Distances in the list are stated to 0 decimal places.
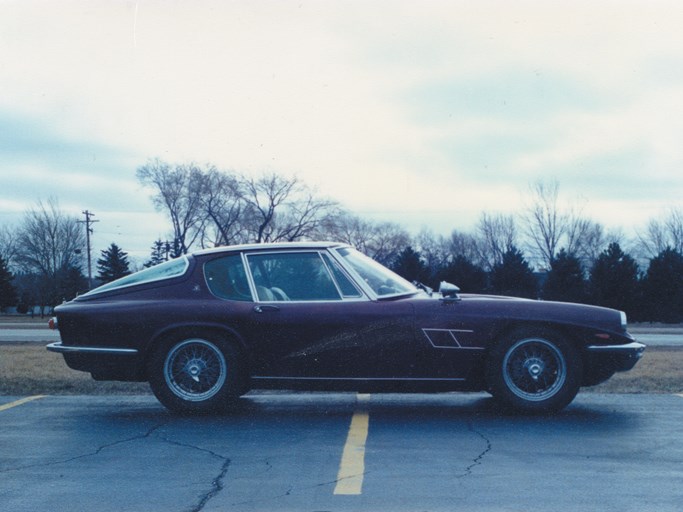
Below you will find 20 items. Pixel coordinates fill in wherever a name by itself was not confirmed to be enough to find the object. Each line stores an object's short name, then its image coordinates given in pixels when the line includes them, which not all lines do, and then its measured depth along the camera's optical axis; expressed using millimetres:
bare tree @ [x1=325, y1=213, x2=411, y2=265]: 75025
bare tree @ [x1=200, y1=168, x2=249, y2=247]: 54312
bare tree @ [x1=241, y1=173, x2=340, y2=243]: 56219
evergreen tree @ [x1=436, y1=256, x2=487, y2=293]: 52031
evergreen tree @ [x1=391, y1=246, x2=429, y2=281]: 54688
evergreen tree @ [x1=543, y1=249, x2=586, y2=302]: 49625
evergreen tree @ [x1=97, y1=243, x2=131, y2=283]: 58312
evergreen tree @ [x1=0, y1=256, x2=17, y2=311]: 75125
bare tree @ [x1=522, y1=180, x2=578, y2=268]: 69562
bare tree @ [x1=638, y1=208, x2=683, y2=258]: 76625
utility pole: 69312
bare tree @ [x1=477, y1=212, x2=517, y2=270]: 78438
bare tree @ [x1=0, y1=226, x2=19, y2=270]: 78062
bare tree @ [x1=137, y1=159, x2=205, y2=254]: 53781
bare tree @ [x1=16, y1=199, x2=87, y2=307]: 72750
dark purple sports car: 6488
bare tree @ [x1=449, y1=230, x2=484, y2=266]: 80375
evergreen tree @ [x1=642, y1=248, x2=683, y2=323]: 47844
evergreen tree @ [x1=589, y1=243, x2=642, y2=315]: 48169
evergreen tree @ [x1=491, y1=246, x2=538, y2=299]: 51938
